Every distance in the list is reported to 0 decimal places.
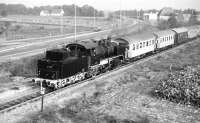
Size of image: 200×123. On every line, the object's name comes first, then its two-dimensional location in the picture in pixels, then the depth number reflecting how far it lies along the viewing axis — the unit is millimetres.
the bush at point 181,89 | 18672
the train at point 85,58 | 19875
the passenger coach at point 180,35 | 49031
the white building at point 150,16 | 146550
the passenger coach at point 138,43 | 30734
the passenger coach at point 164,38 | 40156
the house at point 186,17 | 134375
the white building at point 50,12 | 162000
